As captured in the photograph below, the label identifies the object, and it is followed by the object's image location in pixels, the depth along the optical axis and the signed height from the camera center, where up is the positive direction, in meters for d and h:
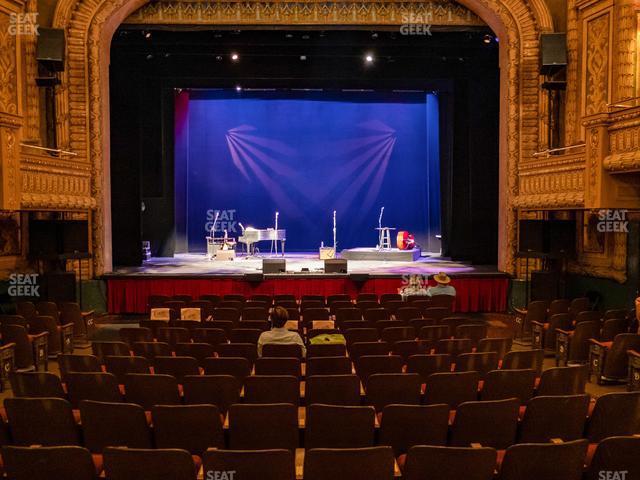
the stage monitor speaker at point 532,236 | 11.20 -0.20
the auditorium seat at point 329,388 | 4.24 -1.11
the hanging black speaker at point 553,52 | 11.87 +3.30
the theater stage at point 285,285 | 12.48 -1.18
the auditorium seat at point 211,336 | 6.52 -1.15
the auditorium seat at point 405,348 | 5.80 -1.14
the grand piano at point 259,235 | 17.02 -0.25
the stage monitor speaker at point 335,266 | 12.62 -0.82
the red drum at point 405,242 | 17.45 -0.46
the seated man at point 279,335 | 5.78 -1.01
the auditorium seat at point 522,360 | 5.32 -1.16
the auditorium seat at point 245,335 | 6.58 -1.16
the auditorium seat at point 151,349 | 5.73 -1.14
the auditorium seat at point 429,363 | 5.14 -1.14
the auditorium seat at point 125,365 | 5.04 -1.13
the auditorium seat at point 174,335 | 6.62 -1.16
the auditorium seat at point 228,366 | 4.95 -1.12
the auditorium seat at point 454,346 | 6.03 -1.18
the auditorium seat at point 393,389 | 4.26 -1.13
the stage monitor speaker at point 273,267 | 12.75 -0.84
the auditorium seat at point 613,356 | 6.88 -1.51
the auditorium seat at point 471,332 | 6.83 -1.18
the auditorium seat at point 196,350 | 5.69 -1.14
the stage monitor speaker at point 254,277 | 12.30 -1.01
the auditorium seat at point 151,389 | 4.22 -1.11
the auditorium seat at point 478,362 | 5.25 -1.16
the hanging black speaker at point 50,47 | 11.62 +3.37
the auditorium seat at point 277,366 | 4.92 -1.11
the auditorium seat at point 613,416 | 3.85 -1.19
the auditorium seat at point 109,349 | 5.82 -1.15
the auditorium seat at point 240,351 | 5.63 -1.13
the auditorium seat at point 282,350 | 5.49 -1.10
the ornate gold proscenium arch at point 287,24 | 12.59 +3.32
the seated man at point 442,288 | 9.94 -1.02
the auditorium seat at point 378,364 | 5.11 -1.14
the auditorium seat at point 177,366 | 5.03 -1.14
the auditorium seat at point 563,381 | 4.59 -1.16
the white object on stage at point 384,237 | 18.36 -0.35
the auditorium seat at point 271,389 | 4.18 -1.10
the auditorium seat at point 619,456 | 3.00 -1.12
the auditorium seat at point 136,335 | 6.63 -1.16
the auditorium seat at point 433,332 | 6.79 -1.18
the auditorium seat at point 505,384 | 4.46 -1.15
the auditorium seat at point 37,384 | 4.38 -1.11
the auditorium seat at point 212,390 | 4.23 -1.12
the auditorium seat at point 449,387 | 4.27 -1.12
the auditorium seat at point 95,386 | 4.33 -1.12
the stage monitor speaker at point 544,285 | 11.20 -1.08
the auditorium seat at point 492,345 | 6.08 -1.17
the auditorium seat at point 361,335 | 6.46 -1.14
